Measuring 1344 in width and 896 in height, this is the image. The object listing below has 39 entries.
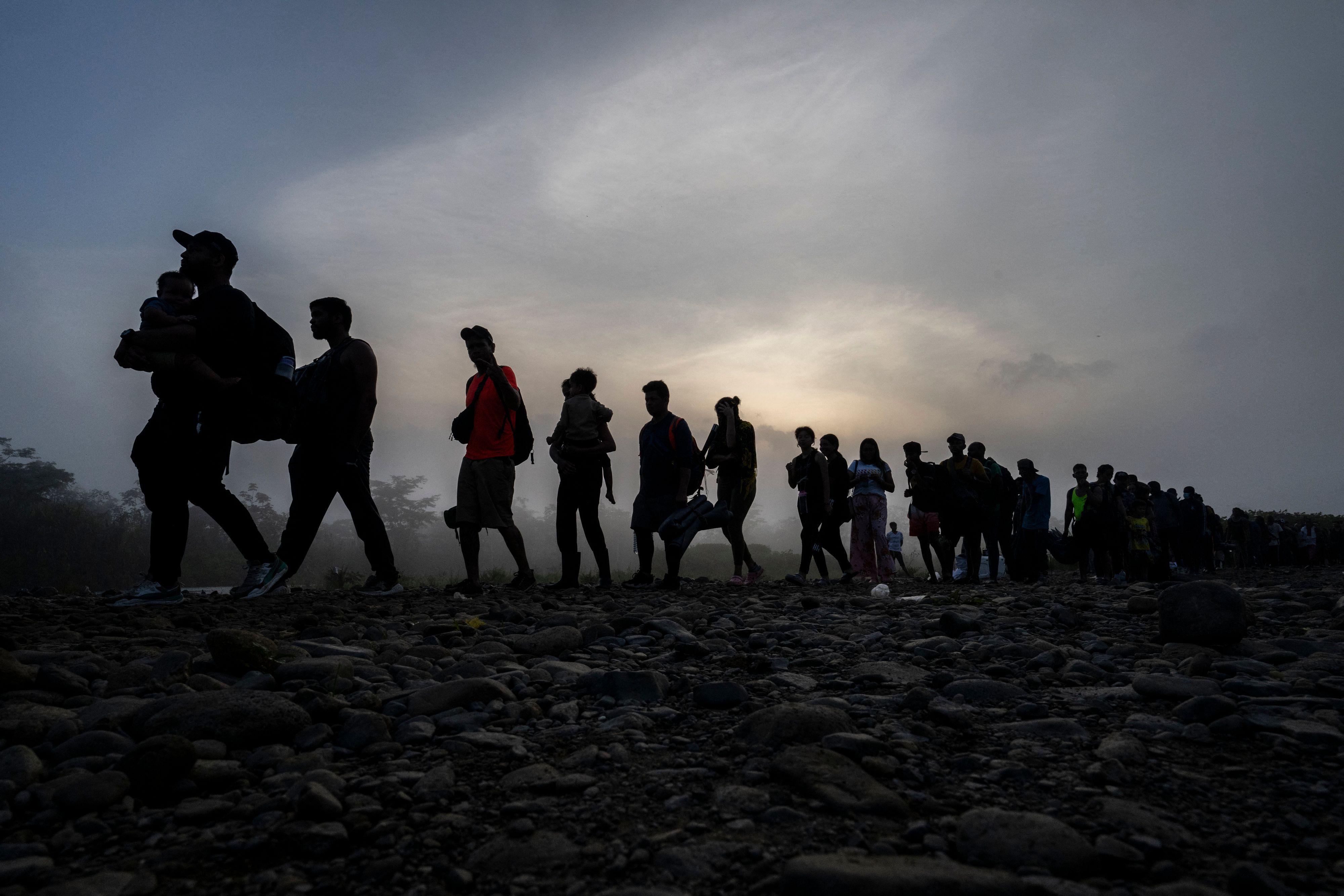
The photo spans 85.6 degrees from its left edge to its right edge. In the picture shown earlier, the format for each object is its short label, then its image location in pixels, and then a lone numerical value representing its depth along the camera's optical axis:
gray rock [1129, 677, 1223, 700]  2.91
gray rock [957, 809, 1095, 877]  1.61
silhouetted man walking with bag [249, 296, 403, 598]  5.86
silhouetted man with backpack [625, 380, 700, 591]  7.36
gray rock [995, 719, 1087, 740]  2.51
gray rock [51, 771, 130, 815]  1.91
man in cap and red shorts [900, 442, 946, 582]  9.53
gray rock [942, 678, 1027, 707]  2.95
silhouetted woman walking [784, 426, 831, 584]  8.77
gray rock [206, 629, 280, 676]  3.20
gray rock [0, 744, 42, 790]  2.03
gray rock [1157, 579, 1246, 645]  3.97
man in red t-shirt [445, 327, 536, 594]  6.52
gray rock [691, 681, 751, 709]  2.85
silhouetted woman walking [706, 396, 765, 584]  8.44
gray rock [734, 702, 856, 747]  2.39
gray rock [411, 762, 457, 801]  2.02
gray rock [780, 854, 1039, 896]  1.46
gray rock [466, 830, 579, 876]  1.66
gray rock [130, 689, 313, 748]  2.35
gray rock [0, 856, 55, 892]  1.60
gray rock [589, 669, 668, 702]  2.96
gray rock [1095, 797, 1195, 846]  1.72
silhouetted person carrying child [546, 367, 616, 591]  7.10
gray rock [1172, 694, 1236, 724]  2.60
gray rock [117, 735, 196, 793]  1.99
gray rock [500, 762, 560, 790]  2.08
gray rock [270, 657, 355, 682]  3.01
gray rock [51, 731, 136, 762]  2.23
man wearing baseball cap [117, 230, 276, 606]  5.21
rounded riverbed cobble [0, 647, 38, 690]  2.76
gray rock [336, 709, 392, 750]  2.41
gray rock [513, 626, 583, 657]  3.87
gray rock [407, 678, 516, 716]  2.75
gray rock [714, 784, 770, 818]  1.91
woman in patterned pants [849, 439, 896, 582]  9.27
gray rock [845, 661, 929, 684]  3.25
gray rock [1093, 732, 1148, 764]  2.27
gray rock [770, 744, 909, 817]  1.90
